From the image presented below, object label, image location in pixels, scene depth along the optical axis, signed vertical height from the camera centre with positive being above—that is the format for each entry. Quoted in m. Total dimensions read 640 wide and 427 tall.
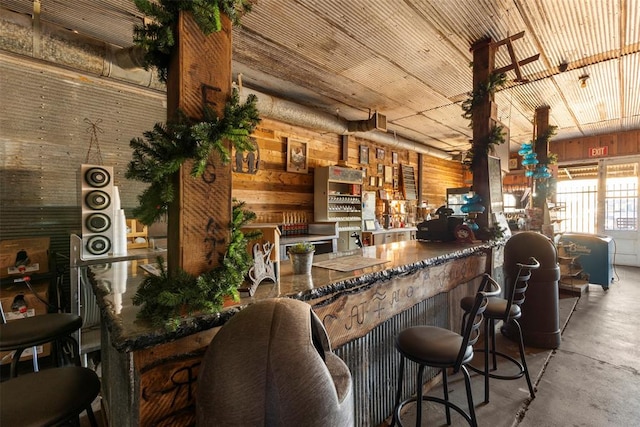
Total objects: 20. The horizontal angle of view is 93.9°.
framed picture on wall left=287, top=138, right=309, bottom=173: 5.18 +0.95
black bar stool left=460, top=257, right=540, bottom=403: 2.11 -0.73
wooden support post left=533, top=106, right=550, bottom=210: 4.74 +1.05
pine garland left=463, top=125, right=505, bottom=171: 3.10 +0.67
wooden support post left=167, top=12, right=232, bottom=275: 1.05 +0.13
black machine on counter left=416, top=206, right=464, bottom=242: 3.10 -0.19
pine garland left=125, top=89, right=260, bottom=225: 1.00 +0.20
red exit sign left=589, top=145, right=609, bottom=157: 7.17 +1.43
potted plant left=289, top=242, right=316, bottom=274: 1.60 -0.27
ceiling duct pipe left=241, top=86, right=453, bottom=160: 3.97 +1.41
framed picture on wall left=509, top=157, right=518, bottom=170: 8.58 +1.35
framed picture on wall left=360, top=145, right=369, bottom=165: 6.43 +1.19
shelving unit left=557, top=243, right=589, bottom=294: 4.95 -1.06
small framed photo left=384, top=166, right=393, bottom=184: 7.10 +0.84
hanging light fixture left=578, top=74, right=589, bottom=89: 4.05 +1.80
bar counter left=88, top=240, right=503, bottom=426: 0.94 -0.52
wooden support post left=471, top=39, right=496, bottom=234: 3.17 +0.96
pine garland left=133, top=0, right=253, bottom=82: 1.02 +0.65
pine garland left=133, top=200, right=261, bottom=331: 0.97 -0.28
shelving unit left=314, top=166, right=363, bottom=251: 5.25 +0.18
